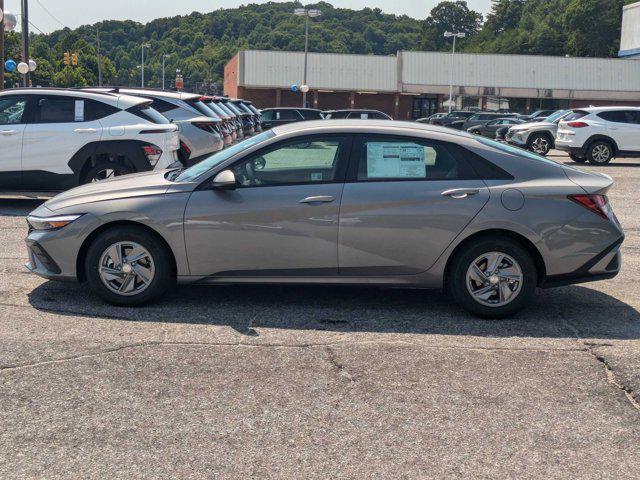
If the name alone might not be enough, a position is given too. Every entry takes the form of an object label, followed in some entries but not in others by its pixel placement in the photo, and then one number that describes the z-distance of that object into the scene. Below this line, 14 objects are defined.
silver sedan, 6.23
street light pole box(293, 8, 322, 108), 48.84
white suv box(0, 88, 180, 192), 11.20
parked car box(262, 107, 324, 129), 30.58
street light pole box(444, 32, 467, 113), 63.72
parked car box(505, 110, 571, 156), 26.28
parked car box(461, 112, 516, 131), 41.78
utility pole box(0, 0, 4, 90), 25.41
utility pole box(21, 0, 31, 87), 32.88
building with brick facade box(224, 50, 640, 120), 64.88
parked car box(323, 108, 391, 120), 30.75
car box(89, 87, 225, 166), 14.24
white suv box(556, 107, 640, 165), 22.05
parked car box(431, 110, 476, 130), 42.12
